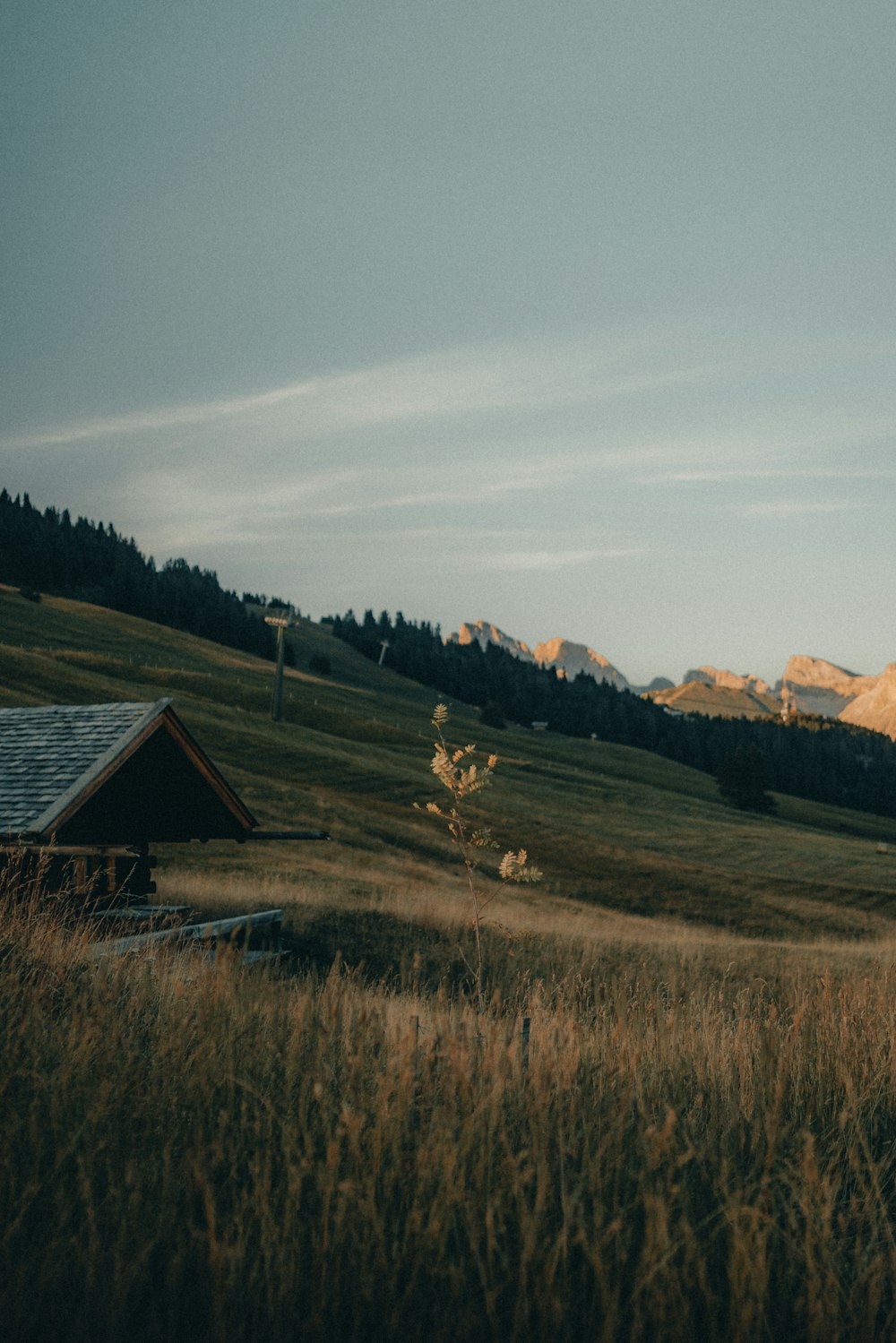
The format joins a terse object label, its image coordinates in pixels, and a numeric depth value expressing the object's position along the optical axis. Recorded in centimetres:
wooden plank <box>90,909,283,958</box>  883
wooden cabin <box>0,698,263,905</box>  1516
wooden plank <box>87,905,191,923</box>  1444
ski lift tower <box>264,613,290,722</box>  7181
